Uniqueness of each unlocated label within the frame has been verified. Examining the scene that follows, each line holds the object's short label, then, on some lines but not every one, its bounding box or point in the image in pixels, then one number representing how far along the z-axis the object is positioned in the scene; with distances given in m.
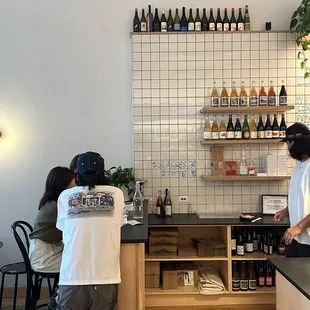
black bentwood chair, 2.76
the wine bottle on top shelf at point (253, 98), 3.71
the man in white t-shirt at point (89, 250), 2.02
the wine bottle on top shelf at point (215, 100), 3.72
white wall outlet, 3.88
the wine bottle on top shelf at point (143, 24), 3.83
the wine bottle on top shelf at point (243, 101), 3.71
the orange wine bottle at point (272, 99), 3.68
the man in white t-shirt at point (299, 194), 2.44
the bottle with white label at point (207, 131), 3.72
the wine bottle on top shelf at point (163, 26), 3.82
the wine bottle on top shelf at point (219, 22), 3.82
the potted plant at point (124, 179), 3.61
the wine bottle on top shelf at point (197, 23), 3.83
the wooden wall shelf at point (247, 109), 3.64
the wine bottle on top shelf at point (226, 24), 3.82
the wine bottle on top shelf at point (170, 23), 3.83
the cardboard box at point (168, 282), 3.47
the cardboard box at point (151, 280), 3.48
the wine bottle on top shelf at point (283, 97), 3.70
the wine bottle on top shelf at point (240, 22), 3.82
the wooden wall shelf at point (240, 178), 3.63
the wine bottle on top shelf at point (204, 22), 3.84
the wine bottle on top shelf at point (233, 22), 3.82
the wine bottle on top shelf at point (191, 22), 3.82
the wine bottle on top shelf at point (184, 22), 3.84
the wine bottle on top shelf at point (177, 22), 3.83
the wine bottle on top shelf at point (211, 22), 3.82
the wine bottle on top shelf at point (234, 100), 3.71
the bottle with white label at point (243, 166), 3.74
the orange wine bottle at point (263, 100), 3.70
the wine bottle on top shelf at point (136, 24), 3.83
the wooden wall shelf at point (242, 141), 3.67
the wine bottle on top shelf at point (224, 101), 3.71
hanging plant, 3.53
